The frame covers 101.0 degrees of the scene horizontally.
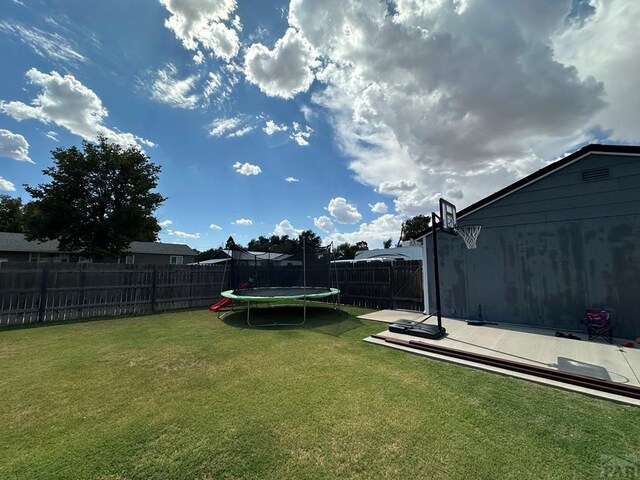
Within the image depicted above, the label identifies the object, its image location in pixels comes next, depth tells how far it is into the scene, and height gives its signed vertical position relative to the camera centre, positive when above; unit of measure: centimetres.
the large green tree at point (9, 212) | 2648 +564
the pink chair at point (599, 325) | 516 -113
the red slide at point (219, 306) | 879 -127
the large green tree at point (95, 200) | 1406 +383
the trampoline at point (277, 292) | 718 -82
